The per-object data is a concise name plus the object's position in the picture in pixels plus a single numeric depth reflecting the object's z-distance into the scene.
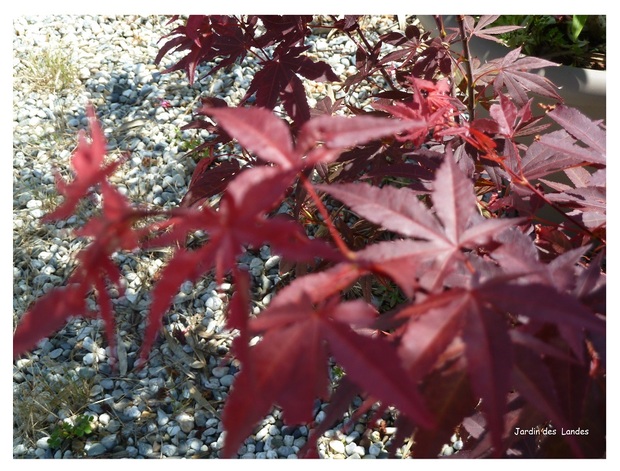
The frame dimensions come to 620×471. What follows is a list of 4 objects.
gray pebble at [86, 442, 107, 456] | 1.34
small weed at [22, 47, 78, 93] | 2.10
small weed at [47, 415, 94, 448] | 1.36
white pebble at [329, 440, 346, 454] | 1.38
